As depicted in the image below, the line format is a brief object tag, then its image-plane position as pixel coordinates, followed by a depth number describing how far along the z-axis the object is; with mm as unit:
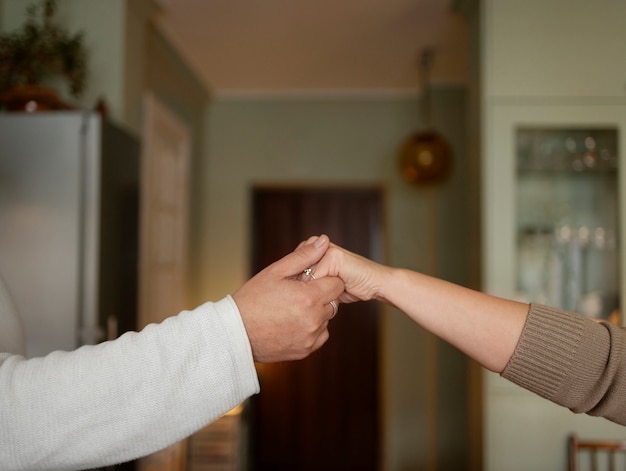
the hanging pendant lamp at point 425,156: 3543
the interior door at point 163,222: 2677
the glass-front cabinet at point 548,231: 2197
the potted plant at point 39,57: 2150
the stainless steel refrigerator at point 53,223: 1842
